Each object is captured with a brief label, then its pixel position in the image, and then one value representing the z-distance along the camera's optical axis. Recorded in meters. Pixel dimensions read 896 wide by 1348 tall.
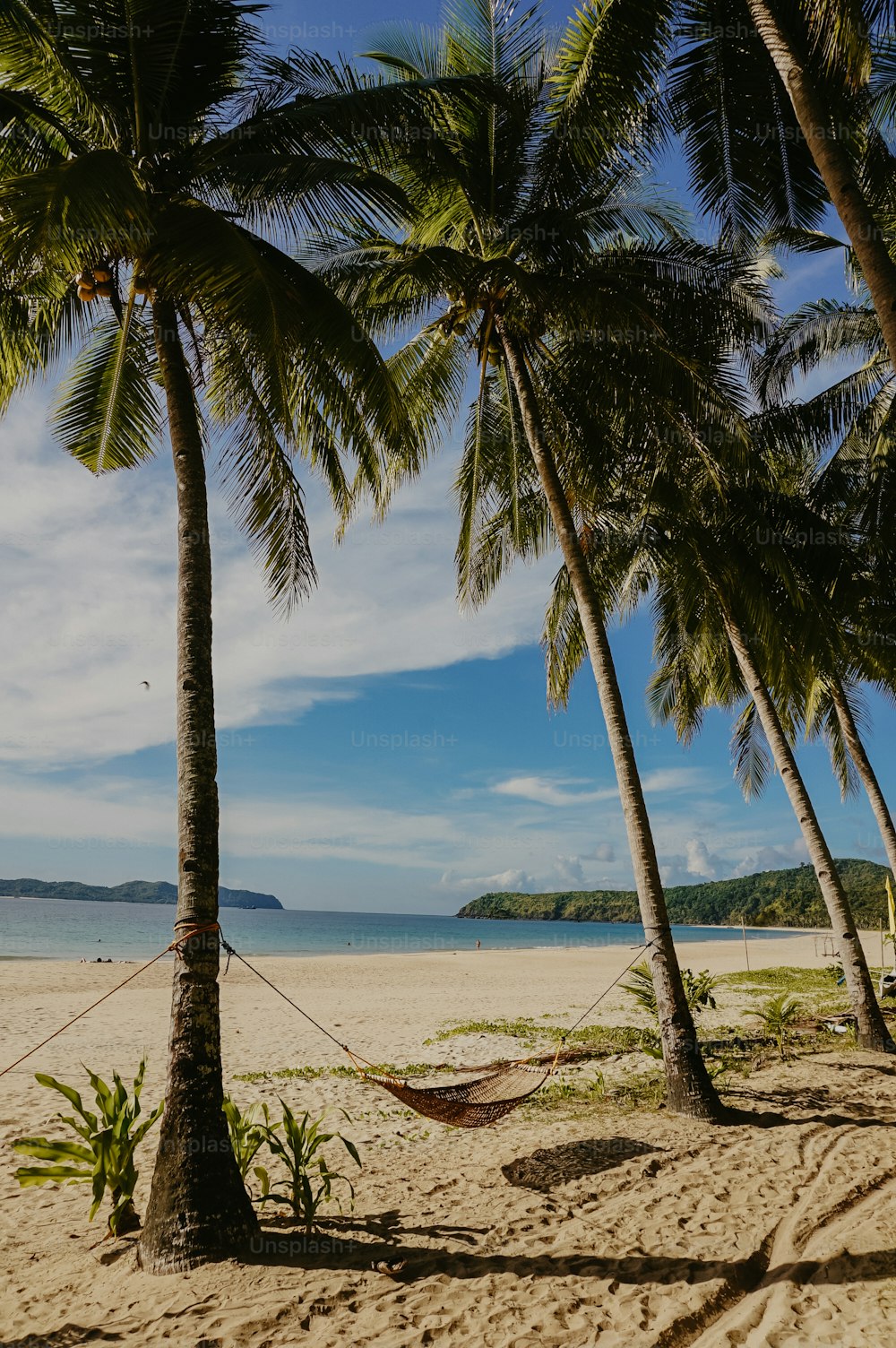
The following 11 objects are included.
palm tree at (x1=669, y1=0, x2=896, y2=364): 4.77
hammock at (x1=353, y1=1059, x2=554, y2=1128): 4.75
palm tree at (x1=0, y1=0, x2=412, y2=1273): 3.70
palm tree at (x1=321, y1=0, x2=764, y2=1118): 6.27
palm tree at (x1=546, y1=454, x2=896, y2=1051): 8.12
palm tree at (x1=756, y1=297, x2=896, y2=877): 9.40
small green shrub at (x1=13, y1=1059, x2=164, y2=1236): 3.94
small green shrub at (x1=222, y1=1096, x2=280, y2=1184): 4.14
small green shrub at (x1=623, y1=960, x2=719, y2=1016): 8.26
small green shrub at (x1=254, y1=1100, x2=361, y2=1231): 3.90
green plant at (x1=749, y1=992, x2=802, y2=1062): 8.57
